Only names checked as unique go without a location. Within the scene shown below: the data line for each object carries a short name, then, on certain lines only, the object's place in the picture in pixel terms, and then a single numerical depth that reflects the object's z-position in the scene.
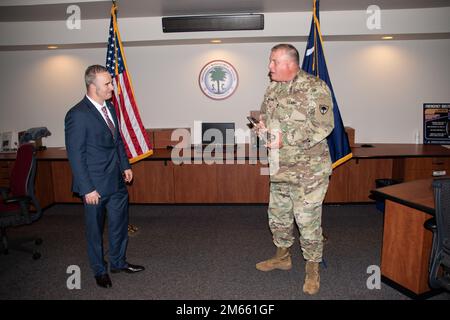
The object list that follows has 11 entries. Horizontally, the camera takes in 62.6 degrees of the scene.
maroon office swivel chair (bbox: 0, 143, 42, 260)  3.50
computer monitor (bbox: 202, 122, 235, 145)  5.35
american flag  3.94
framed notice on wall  5.37
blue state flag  3.60
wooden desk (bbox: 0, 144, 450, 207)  4.80
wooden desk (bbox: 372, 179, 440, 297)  2.65
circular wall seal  5.39
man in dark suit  2.71
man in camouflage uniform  2.69
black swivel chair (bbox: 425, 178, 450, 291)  2.18
